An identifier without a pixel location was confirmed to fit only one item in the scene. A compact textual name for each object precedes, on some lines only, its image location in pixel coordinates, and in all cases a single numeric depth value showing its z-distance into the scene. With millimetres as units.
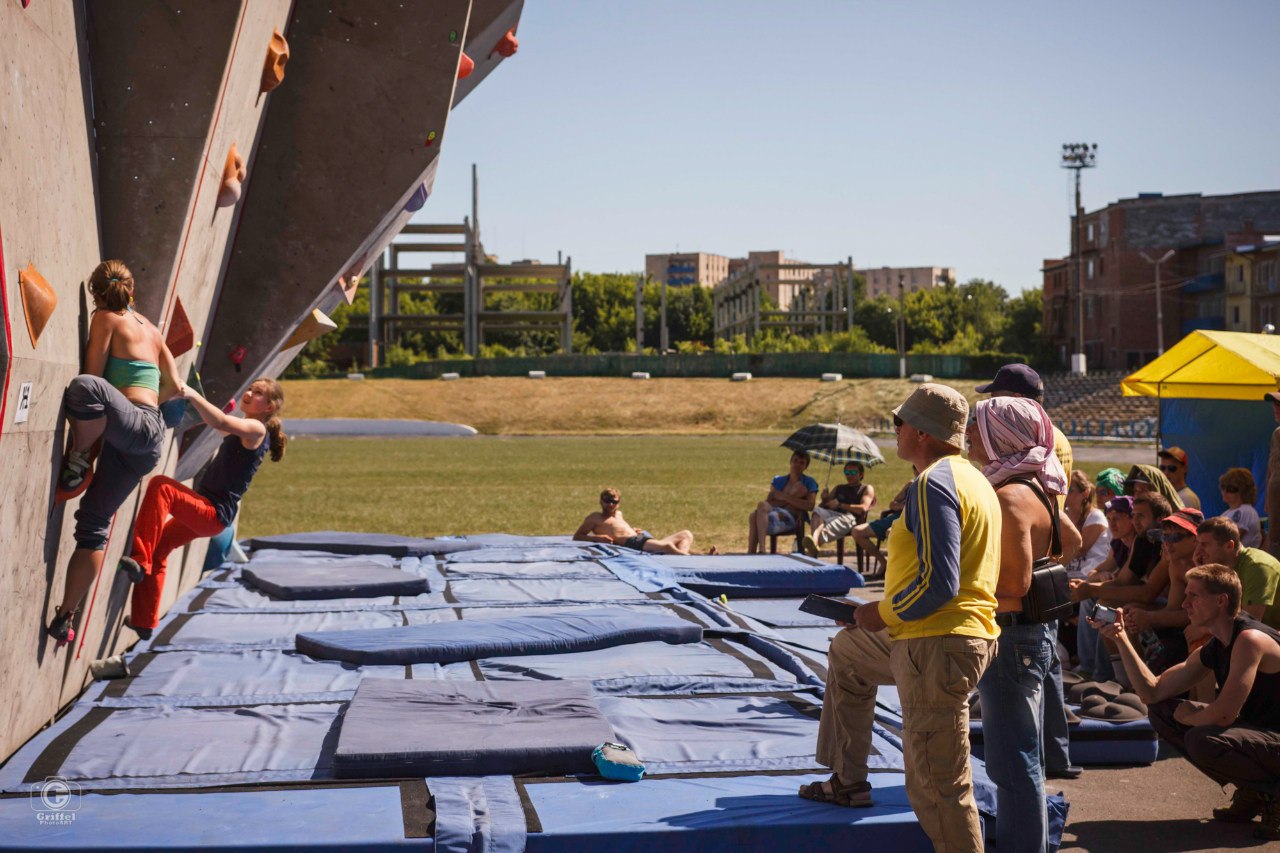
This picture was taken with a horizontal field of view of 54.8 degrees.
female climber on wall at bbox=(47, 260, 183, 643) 5957
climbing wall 5383
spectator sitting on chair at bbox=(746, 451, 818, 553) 14375
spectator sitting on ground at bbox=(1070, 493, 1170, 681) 7918
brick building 76250
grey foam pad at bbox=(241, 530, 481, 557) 12977
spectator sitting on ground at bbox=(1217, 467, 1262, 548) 9180
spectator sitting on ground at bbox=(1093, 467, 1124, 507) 10055
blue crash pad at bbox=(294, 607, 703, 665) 7633
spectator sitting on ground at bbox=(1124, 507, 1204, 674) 7309
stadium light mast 80781
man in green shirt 6590
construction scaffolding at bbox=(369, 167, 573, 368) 100000
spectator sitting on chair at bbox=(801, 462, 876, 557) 13812
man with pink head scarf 4738
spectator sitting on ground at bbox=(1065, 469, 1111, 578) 9250
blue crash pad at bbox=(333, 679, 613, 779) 5457
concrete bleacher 52438
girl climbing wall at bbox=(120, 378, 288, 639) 7340
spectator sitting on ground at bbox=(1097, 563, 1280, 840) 5555
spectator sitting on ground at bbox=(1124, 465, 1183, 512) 8852
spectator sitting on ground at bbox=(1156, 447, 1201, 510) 10594
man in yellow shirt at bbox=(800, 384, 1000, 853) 4332
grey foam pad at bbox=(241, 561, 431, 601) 10148
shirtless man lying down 13609
